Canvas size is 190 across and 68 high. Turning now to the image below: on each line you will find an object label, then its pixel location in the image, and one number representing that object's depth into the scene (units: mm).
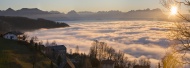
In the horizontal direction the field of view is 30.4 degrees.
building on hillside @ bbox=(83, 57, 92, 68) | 70244
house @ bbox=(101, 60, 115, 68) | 81425
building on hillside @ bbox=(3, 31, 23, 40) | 97875
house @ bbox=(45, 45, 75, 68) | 86206
